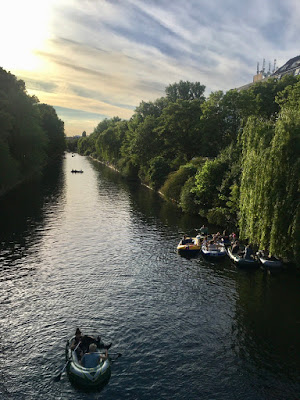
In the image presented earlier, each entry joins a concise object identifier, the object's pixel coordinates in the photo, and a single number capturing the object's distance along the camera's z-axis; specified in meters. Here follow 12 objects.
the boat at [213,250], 36.03
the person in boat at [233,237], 40.24
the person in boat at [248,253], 33.59
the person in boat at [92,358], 18.41
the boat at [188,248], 37.25
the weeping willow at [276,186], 28.19
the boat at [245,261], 33.12
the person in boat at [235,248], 36.12
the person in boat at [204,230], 43.62
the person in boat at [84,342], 19.64
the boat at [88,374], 17.33
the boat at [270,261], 32.62
